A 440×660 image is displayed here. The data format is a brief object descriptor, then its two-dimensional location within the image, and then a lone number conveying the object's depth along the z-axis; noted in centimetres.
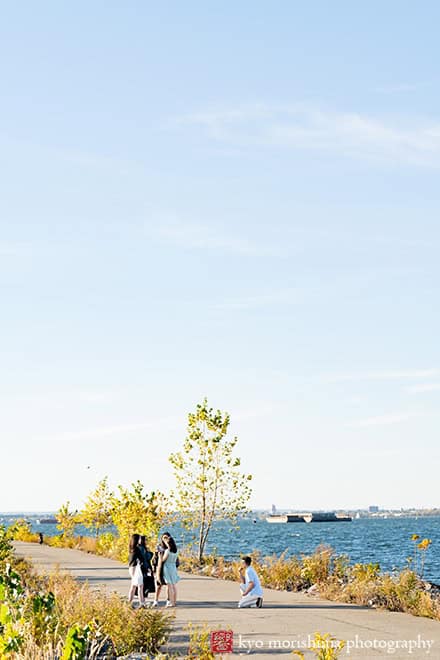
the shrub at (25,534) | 5362
